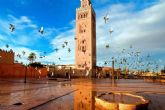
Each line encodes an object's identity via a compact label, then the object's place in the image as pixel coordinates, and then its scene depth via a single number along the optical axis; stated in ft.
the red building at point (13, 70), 73.95
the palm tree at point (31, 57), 169.77
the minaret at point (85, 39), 167.93
